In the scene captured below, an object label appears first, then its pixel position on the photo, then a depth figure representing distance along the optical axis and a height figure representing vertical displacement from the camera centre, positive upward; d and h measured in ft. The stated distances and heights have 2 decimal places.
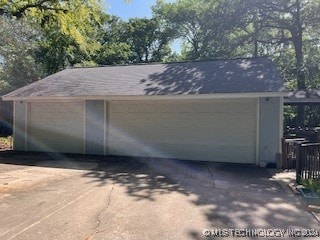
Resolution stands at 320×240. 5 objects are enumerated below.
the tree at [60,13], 31.01 +14.33
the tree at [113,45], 74.42 +25.05
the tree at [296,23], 52.06 +22.75
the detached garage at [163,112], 24.62 +0.73
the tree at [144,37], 90.58 +31.49
